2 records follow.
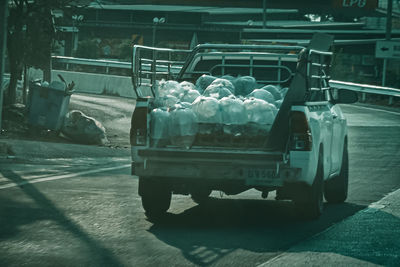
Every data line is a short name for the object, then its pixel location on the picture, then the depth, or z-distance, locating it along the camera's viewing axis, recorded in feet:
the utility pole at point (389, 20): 158.92
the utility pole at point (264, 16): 227.20
